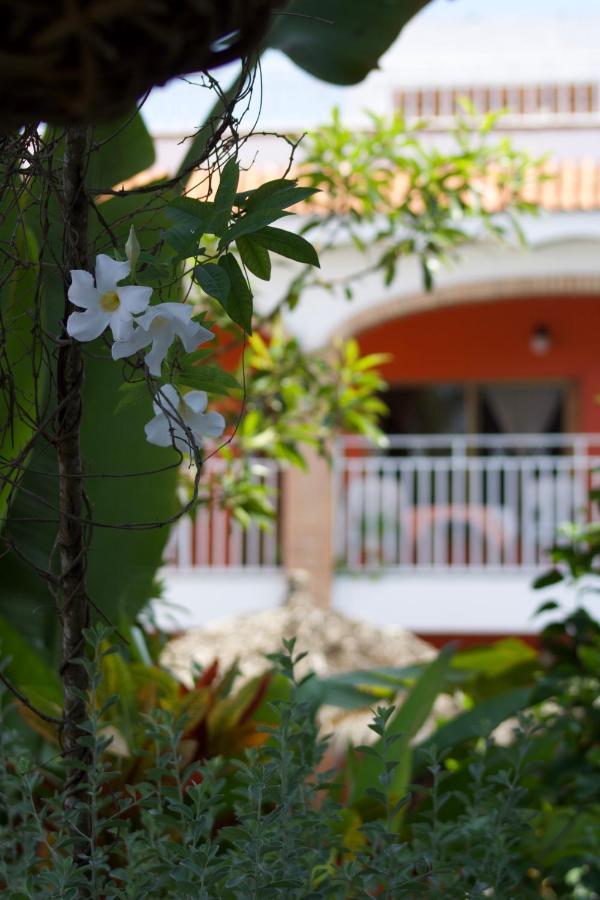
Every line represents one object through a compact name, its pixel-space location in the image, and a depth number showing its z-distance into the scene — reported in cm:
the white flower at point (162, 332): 217
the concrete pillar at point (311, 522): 1872
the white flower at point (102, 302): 216
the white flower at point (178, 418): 245
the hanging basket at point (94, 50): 144
